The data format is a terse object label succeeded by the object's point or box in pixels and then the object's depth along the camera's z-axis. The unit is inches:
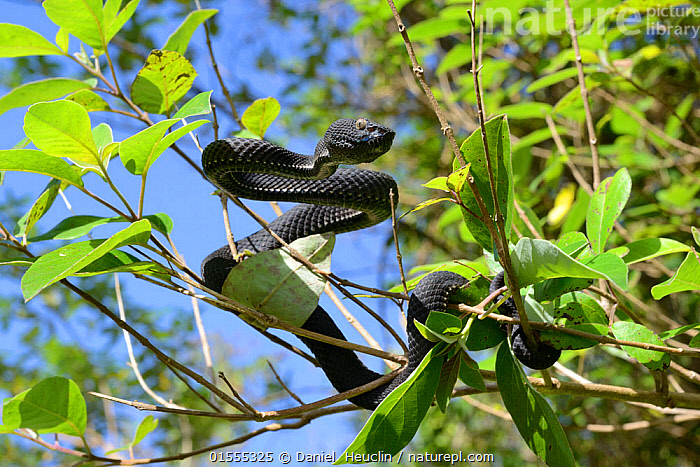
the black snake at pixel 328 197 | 37.2
